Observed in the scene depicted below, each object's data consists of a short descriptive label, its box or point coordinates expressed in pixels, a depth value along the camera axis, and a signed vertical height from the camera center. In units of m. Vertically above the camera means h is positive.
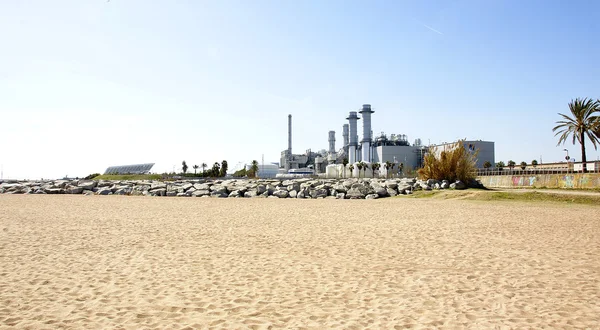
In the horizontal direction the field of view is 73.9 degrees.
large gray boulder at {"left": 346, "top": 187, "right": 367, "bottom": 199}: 28.89 -1.03
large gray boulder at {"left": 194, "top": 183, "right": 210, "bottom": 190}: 36.03 -0.51
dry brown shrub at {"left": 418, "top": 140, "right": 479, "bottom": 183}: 30.99 +0.90
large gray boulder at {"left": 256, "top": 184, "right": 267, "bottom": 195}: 32.69 -0.71
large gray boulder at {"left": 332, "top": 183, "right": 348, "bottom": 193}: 31.25 -0.77
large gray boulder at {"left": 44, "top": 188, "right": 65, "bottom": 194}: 38.91 -0.70
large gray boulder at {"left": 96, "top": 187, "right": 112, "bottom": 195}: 37.47 -0.78
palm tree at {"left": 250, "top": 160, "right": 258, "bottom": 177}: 117.20 +4.11
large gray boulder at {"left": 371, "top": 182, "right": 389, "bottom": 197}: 29.25 -0.92
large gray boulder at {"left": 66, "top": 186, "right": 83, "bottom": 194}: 38.75 -0.64
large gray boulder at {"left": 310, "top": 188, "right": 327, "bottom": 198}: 30.67 -1.03
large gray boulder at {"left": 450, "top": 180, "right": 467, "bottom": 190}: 29.27 -0.56
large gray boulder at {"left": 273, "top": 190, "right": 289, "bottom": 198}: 31.41 -1.03
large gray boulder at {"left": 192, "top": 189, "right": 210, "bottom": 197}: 33.41 -0.97
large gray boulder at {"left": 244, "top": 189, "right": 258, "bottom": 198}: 31.90 -1.07
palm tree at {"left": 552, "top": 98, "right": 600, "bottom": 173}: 41.41 +5.68
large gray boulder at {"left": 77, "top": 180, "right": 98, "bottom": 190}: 40.12 -0.17
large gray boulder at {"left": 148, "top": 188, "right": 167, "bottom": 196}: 35.88 -0.90
